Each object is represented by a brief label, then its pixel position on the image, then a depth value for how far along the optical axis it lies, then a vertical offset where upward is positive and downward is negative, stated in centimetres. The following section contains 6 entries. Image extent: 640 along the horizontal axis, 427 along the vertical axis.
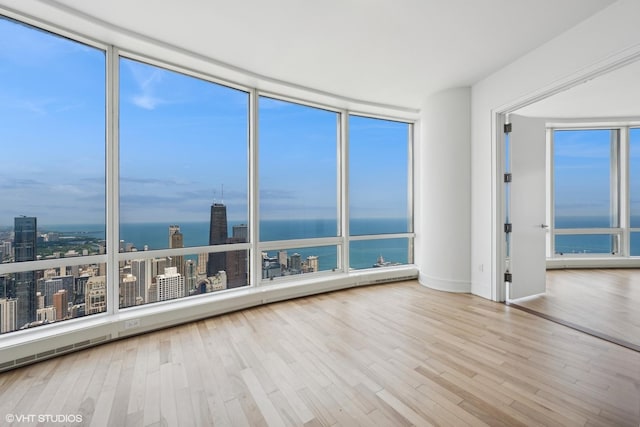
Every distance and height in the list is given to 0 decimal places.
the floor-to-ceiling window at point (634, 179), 528 +65
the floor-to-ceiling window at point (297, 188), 390 +41
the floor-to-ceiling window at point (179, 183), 292 +38
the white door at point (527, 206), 364 +9
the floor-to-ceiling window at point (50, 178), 230 +34
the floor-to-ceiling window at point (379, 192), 466 +37
